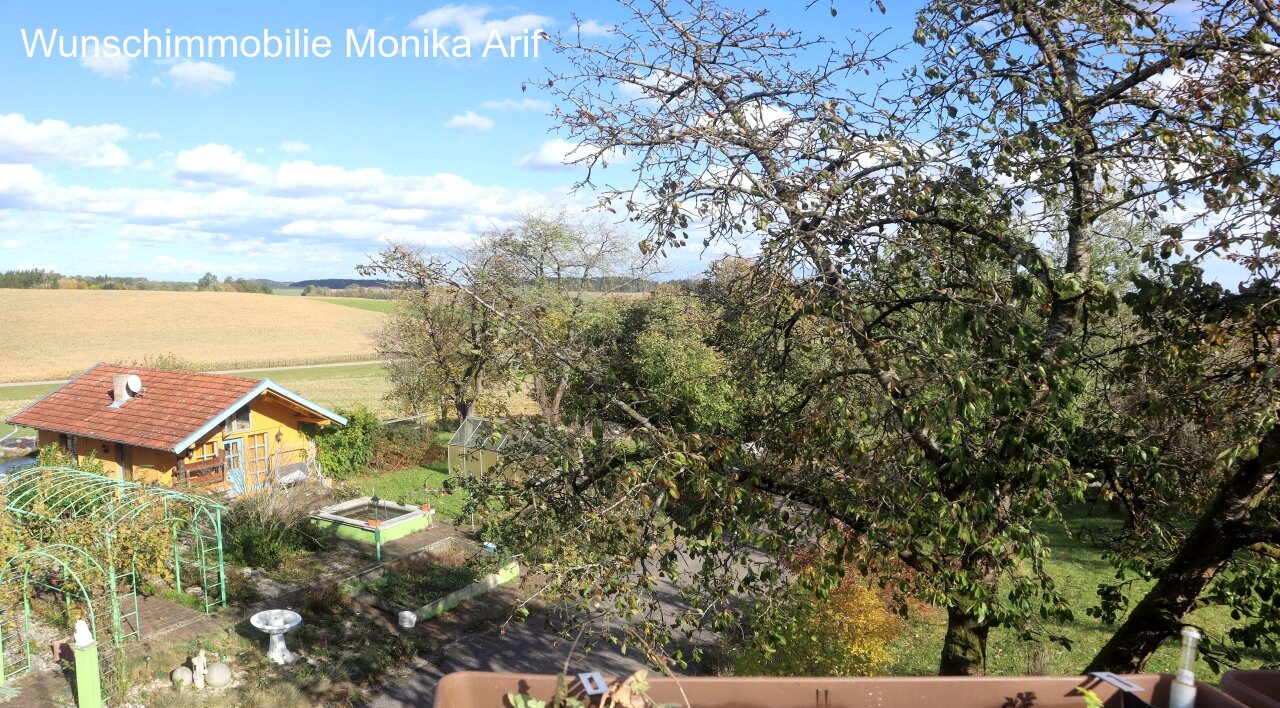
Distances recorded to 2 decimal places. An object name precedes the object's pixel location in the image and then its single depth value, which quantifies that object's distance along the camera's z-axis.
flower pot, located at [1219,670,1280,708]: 2.58
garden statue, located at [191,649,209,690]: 11.02
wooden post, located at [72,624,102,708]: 9.58
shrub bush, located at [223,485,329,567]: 16.23
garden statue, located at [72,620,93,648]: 9.47
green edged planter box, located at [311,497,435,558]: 18.14
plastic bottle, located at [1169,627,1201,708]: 2.43
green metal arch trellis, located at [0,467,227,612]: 12.84
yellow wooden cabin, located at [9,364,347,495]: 19.83
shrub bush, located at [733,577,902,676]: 8.54
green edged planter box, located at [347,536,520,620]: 14.29
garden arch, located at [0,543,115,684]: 11.41
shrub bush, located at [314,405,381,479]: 24.31
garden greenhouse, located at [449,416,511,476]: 21.73
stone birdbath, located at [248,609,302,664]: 11.85
